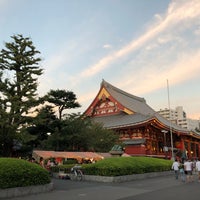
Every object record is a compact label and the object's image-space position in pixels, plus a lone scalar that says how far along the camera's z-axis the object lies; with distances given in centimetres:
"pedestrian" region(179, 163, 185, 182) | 1611
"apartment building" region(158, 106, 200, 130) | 11898
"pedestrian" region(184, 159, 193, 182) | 1611
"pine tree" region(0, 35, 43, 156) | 1899
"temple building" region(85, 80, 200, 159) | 3562
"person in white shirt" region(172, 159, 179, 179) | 1701
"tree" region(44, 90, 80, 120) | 2810
